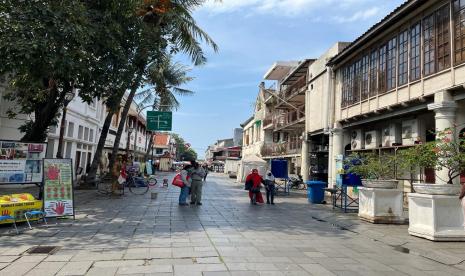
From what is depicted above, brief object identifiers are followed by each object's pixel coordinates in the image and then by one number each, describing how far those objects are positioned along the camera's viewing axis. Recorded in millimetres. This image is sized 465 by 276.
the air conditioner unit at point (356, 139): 22000
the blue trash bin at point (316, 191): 18688
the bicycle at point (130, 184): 19553
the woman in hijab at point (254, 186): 17062
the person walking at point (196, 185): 15617
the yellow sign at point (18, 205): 9359
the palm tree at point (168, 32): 15538
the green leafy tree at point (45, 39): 9562
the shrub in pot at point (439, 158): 9562
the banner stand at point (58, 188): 10531
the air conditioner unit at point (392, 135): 18688
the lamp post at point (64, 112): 15336
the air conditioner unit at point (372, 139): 20328
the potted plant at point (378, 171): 11969
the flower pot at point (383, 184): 11930
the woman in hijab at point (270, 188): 17547
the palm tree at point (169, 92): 34062
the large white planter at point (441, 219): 9234
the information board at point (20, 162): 11352
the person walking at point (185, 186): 15391
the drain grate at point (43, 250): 7164
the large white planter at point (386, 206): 11883
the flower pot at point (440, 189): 9500
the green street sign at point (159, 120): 31797
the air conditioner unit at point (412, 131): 16938
